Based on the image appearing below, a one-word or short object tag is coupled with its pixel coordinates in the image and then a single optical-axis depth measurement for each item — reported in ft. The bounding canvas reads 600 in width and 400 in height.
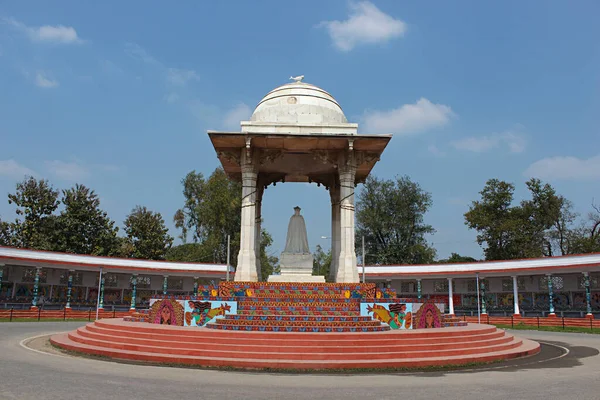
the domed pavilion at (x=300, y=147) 53.93
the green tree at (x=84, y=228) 138.31
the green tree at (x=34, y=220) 135.23
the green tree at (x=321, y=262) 213.05
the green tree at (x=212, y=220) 155.12
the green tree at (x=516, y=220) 150.71
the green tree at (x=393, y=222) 171.80
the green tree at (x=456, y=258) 178.10
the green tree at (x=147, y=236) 149.07
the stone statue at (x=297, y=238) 58.90
